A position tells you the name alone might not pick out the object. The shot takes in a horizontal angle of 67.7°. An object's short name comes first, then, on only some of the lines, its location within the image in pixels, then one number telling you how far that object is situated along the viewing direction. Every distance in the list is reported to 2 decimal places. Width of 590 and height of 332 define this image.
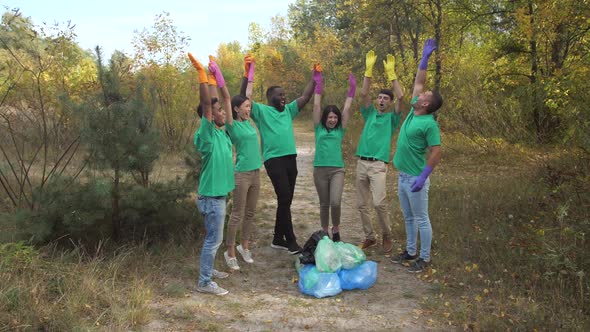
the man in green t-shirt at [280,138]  4.37
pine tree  4.20
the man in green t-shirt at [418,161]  3.82
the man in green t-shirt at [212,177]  3.41
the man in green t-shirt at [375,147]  4.38
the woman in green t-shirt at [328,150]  4.48
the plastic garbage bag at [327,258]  3.86
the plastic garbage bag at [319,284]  3.68
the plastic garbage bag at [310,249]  4.08
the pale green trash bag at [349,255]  3.92
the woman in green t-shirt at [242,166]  4.09
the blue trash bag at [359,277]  3.81
